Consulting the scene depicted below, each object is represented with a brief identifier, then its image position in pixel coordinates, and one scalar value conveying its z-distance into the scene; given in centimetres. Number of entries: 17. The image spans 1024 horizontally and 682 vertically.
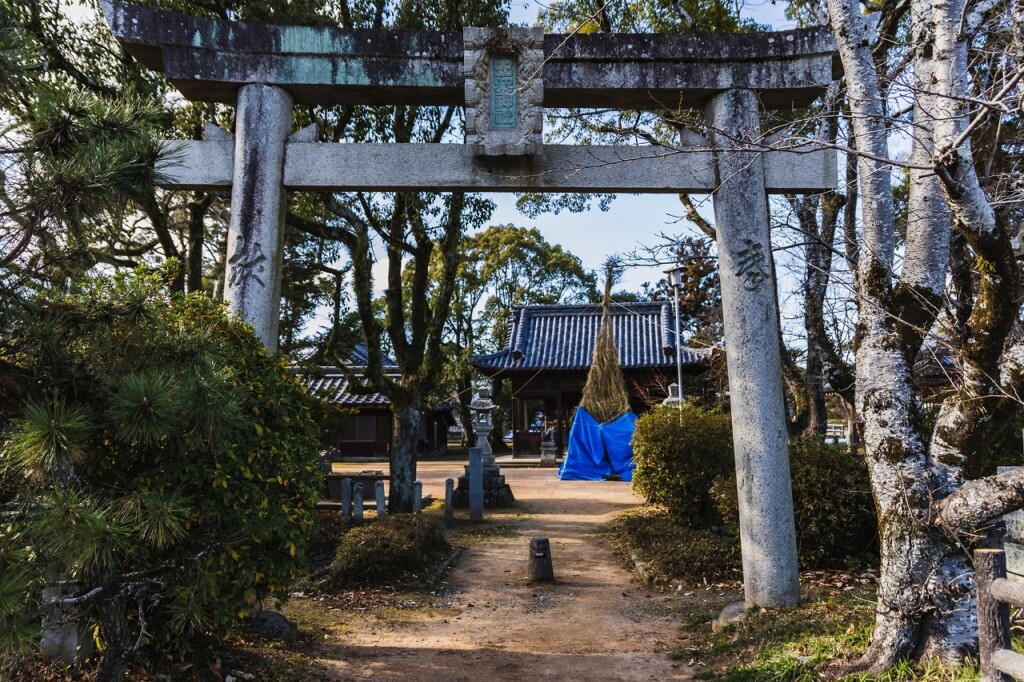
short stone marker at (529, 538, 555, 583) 884
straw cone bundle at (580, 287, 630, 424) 2067
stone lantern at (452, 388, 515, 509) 1491
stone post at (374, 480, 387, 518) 1164
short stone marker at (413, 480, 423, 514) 1243
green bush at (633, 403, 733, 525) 1152
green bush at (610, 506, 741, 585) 841
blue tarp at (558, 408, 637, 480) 2145
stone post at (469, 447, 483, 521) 1342
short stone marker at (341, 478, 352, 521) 1159
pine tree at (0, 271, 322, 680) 262
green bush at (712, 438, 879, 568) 790
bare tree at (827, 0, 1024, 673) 402
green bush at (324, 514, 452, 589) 821
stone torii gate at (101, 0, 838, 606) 599
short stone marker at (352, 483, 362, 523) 1118
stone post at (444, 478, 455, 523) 1326
